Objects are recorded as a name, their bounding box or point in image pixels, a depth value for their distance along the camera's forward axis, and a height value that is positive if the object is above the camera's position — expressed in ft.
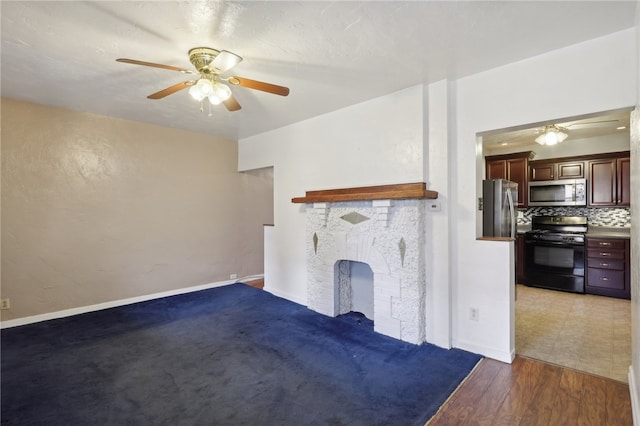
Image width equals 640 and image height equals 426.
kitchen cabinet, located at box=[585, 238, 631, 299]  14.65 -2.70
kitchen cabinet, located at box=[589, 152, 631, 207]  15.75 +1.63
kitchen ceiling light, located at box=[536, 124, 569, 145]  13.61 +3.43
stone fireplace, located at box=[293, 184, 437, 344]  10.05 -1.51
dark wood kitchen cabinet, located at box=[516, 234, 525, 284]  17.51 -2.55
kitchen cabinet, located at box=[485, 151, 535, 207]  18.01 +2.67
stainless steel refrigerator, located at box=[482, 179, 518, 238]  12.28 +0.14
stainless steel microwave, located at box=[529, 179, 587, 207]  16.71 +1.12
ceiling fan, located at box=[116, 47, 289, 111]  7.60 +3.28
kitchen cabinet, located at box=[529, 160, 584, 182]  16.93 +2.44
